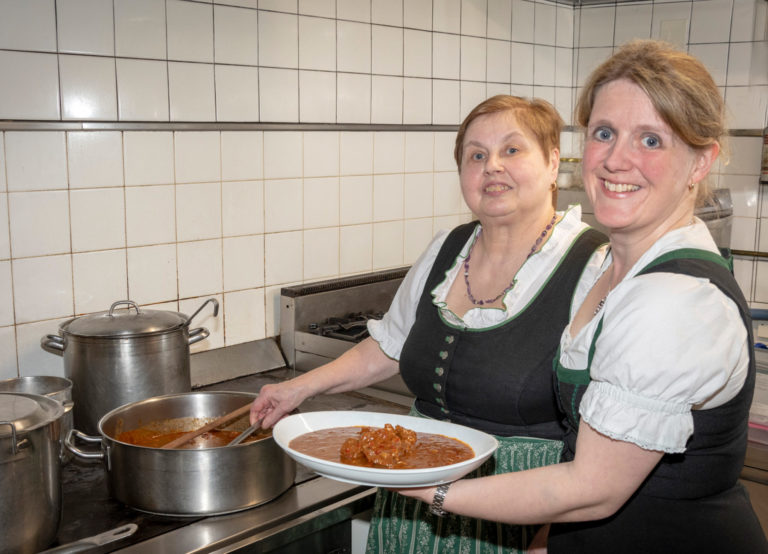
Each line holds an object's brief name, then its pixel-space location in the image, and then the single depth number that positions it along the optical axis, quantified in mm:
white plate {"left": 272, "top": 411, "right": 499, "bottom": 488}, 1097
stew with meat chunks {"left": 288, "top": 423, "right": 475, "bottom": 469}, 1189
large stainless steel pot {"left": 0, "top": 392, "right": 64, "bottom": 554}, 1254
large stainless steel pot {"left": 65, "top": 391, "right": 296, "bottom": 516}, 1418
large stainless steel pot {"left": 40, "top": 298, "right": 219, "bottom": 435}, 1778
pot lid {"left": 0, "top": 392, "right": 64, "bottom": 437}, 1271
